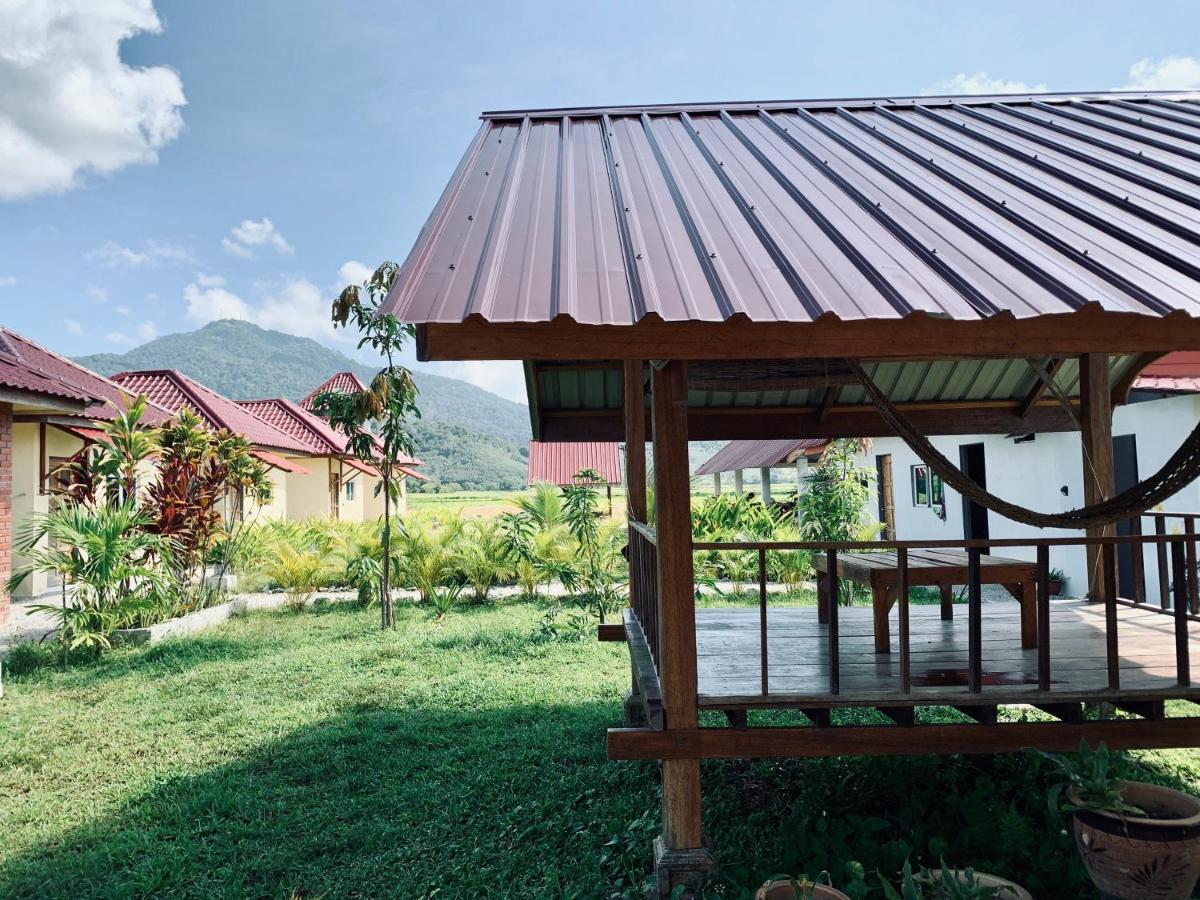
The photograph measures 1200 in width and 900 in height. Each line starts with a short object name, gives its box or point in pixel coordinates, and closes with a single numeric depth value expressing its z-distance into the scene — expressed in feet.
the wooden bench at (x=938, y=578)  14.97
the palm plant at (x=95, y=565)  29.66
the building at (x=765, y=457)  57.82
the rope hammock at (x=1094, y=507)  11.35
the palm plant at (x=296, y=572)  42.06
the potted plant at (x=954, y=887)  8.46
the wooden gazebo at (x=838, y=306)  8.89
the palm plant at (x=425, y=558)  42.11
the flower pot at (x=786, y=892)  9.43
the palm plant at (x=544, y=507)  45.01
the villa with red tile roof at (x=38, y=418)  31.50
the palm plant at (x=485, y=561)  42.04
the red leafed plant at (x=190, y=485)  34.99
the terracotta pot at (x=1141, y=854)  9.16
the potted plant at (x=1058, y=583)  35.88
